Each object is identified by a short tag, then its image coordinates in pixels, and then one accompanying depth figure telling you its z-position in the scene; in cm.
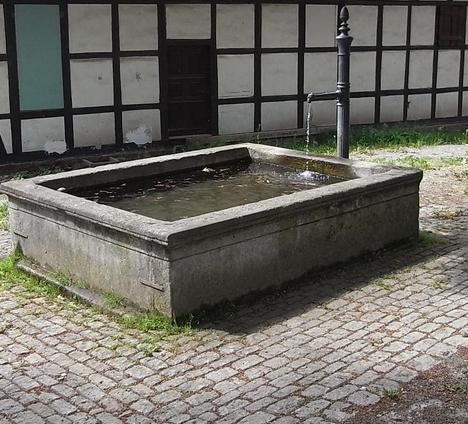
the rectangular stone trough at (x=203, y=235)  495
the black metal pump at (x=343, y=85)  739
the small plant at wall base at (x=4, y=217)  783
